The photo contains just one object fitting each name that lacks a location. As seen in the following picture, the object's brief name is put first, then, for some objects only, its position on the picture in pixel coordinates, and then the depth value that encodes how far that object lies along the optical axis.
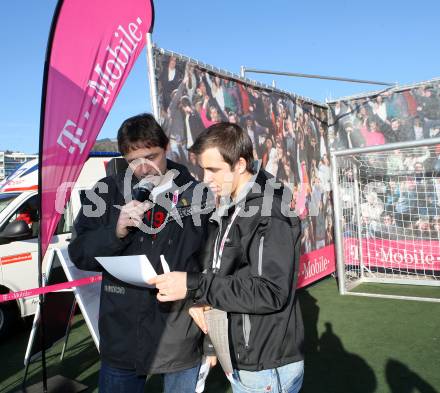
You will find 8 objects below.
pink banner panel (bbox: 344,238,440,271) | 7.62
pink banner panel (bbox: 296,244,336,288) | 7.01
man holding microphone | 1.97
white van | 5.60
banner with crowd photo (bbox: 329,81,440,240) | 7.62
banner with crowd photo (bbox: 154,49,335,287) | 4.52
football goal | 7.65
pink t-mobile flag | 3.14
